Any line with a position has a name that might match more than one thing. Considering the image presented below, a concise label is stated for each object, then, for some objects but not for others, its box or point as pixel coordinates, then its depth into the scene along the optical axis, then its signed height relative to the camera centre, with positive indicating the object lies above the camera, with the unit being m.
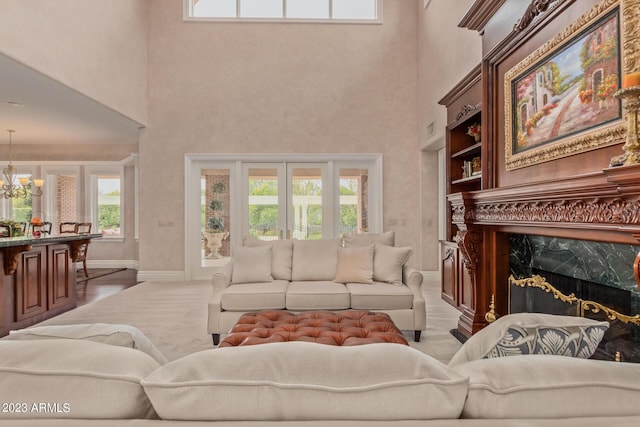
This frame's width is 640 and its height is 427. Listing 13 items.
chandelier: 7.06 +0.58
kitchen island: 3.80 -0.68
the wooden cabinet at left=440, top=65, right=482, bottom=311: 4.21 +0.62
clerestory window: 6.88 +3.63
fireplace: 2.03 -0.44
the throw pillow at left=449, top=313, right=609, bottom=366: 1.06 -0.34
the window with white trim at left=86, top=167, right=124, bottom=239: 8.85 +0.28
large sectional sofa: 0.74 -0.34
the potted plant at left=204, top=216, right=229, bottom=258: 7.04 -0.30
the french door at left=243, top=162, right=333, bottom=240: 7.03 +0.26
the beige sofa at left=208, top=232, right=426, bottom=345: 3.45 -0.64
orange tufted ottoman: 2.22 -0.71
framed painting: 1.93 +0.72
